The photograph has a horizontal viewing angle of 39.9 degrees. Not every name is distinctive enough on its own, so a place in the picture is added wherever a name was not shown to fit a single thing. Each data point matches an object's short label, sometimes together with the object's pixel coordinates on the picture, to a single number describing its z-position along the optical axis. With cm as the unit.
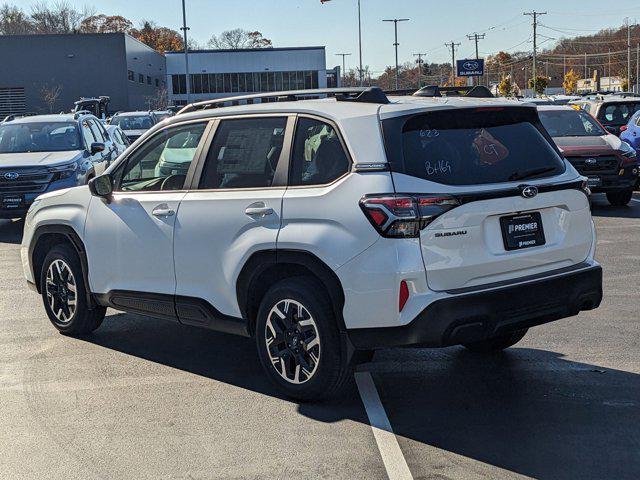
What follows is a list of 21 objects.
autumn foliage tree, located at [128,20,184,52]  14488
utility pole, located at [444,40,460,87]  12850
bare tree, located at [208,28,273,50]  16500
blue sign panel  5361
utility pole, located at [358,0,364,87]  8119
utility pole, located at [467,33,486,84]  12025
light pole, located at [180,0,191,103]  5468
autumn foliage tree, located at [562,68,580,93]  14701
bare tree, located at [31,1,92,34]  13200
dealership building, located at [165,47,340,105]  10069
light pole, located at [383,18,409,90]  9650
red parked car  1536
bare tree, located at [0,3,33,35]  13100
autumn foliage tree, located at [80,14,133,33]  13988
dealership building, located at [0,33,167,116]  7588
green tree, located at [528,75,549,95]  10334
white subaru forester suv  495
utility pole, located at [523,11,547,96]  10828
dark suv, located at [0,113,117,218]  1412
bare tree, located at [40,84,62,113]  7206
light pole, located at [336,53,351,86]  13016
